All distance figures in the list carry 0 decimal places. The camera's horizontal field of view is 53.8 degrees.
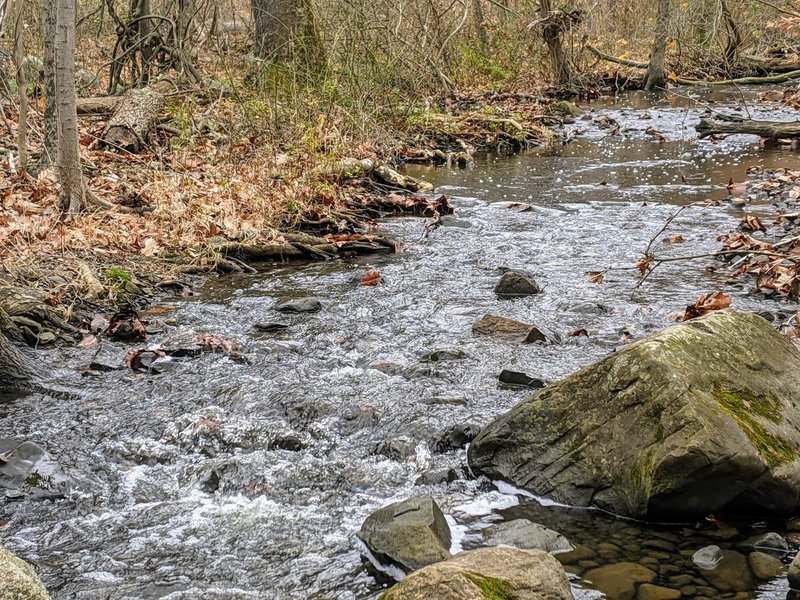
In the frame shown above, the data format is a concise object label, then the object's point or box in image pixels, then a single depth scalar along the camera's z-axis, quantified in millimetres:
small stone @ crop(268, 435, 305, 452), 4160
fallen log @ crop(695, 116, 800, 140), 12320
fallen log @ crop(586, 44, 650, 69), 20095
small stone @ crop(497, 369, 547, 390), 4703
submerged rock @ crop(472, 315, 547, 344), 5387
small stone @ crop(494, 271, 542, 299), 6406
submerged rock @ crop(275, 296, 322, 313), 6156
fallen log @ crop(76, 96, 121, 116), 10852
